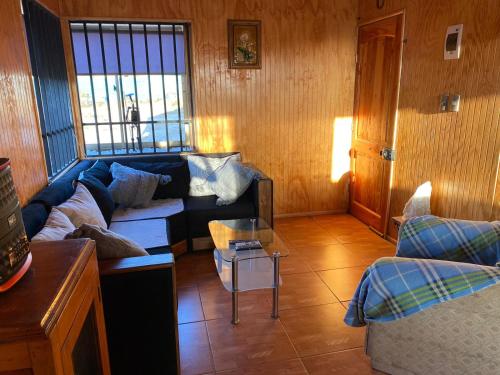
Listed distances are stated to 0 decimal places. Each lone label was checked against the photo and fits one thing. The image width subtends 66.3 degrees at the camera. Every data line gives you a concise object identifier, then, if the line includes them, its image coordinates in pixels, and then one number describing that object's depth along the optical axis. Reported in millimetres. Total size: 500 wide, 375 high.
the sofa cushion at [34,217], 1921
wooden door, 3541
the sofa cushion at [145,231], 2646
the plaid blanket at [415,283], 1426
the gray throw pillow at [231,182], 3527
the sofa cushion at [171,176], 3672
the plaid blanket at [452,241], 1746
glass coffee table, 2424
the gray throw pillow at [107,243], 1756
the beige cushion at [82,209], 2293
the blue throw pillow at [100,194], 2855
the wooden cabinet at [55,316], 847
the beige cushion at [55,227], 1795
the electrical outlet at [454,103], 2808
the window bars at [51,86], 2795
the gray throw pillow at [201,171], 3781
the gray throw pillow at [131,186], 3350
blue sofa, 3328
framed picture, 3854
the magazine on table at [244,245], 2664
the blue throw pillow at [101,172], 3288
